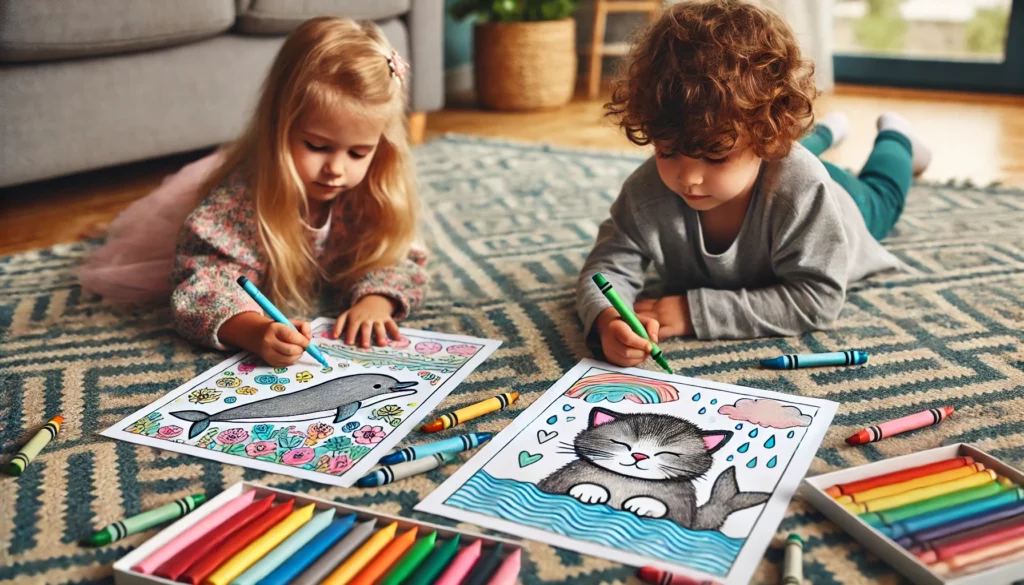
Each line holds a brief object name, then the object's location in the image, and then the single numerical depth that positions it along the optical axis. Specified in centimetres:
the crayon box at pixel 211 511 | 62
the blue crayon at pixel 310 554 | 62
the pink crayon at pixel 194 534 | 63
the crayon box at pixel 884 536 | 60
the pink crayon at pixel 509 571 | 61
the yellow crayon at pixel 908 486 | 70
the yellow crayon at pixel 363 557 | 61
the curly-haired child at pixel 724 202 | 93
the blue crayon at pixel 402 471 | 75
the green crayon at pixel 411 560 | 61
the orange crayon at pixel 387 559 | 61
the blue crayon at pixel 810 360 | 97
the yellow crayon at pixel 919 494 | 69
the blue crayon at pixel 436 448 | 78
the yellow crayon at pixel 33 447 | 78
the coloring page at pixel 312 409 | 80
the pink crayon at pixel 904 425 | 81
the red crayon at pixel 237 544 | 61
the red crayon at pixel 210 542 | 62
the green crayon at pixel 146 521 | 68
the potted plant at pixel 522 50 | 269
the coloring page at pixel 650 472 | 67
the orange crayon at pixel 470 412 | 84
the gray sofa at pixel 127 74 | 148
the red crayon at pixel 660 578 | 61
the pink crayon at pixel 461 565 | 60
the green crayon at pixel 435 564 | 60
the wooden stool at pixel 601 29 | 289
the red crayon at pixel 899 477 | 71
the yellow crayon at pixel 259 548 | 61
